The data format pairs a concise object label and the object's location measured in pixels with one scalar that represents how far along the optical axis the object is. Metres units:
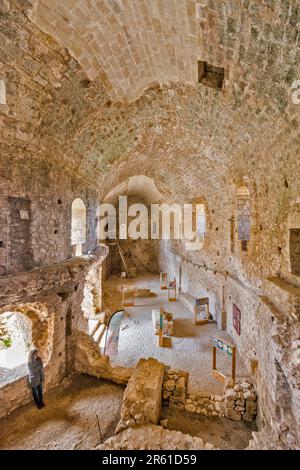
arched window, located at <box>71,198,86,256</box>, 7.43
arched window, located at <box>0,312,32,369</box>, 6.00
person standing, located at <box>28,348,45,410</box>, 4.87
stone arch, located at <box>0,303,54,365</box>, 5.59
